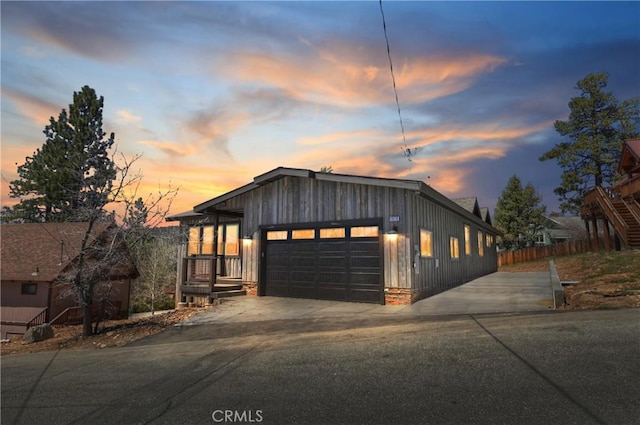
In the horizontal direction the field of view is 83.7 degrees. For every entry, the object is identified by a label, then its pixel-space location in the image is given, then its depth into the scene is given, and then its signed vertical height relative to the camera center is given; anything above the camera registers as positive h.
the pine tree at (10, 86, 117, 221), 27.14 +7.65
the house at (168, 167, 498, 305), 11.18 +0.59
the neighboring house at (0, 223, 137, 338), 18.84 -1.41
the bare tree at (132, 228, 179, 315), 25.92 -1.12
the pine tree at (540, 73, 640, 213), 31.09 +10.56
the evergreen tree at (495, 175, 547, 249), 39.44 +4.61
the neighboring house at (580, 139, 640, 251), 19.28 +3.18
